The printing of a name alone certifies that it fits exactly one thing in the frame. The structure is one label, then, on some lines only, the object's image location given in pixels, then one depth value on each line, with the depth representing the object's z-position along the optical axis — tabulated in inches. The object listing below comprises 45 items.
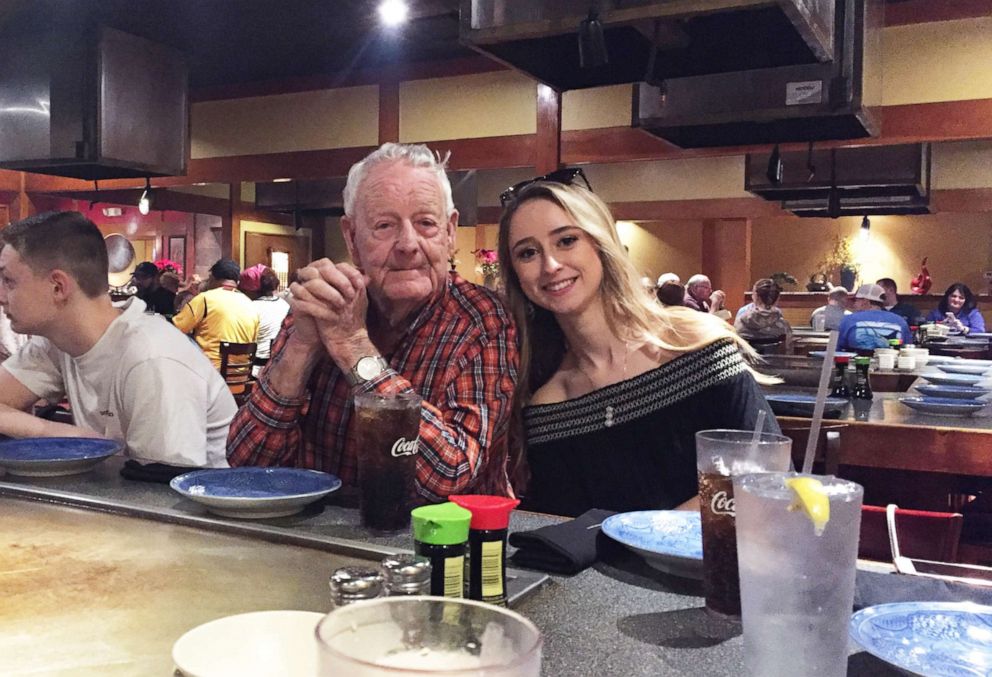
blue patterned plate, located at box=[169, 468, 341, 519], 54.7
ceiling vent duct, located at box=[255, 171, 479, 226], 312.3
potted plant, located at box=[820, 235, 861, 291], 479.8
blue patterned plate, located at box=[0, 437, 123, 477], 65.7
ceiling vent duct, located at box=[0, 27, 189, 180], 173.6
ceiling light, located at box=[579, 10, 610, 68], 81.5
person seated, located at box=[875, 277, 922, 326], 326.6
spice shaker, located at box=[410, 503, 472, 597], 37.3
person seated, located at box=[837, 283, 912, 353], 239.0
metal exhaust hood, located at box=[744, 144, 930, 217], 249.0
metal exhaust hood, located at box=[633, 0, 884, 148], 119.3
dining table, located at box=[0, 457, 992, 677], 35.2
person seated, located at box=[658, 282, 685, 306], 252.1
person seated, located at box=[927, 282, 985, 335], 355.3
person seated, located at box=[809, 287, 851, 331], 292.2
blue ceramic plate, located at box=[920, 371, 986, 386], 149.3
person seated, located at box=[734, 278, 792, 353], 289.1
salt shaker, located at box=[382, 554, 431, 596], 36.5
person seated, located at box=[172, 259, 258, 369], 227.9
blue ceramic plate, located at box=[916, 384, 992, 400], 133.8
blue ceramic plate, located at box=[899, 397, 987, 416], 124.1
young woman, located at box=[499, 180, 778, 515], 75.2
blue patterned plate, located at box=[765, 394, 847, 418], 122.9
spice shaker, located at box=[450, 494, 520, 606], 39.1
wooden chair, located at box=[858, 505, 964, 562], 62.7
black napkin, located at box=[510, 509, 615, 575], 46.3
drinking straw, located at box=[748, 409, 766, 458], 39.1
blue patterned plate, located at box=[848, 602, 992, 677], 33.2
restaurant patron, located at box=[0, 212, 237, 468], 81.8
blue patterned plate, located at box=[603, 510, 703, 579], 44.9
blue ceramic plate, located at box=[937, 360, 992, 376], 177.8
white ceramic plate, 33.0
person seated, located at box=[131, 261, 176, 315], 294.5
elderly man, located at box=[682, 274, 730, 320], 305.3
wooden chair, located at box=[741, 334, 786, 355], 267.0
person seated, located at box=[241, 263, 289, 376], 247.1
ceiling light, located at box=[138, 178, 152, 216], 259.2
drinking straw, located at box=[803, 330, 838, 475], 35.4
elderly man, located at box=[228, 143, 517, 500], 65.2
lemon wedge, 29.9
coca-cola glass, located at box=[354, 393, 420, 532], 52.2
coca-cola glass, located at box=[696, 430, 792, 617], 39.4
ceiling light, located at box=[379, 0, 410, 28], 168.4
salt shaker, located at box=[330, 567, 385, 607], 36.1
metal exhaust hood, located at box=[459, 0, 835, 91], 82.3
